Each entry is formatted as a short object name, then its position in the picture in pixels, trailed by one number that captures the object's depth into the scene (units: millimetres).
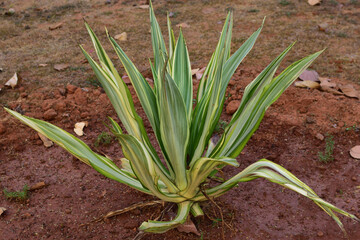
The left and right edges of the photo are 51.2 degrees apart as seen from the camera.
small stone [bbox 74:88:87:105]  2947
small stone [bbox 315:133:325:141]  2541
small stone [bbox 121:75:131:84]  3227
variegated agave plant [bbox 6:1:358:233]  1470
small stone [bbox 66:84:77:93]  3084
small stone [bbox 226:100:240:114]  2807
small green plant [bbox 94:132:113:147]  2545
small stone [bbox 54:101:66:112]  2834
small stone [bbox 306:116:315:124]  2687
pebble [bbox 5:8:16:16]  5039
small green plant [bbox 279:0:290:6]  4949
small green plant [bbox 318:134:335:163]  2368
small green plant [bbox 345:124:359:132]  2613
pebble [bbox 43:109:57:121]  2744
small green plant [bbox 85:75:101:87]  3201
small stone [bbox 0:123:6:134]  2621
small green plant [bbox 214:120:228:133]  2646
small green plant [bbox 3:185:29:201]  2100
